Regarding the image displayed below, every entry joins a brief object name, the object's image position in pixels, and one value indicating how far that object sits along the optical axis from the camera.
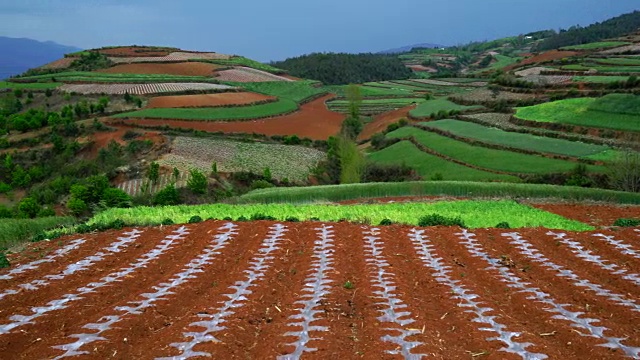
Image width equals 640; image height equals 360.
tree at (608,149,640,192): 37.53
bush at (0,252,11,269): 15.81
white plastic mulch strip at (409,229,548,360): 9.81
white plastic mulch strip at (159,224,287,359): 9.77
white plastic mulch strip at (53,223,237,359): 9.95
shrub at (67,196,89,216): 37.13
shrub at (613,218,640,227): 21.39
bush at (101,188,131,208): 34.44
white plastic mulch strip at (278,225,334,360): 10.13
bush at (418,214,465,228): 21.07
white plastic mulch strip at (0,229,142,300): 13.67
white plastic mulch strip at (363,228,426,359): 9.84
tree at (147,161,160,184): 48.00
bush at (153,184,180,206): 39.97
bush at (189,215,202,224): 21.31
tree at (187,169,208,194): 43.88
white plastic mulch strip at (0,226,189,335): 11.29
